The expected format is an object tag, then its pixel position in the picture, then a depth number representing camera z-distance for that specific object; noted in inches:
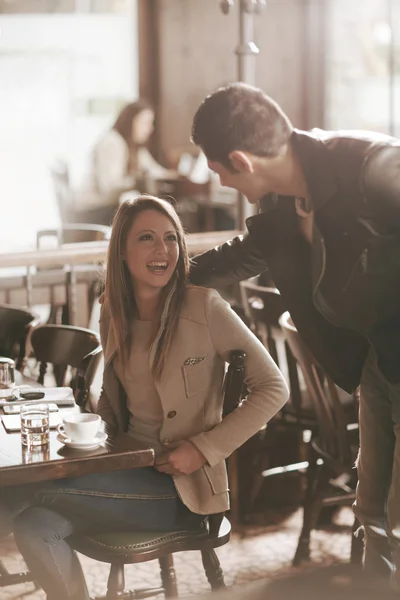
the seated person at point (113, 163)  311.3
